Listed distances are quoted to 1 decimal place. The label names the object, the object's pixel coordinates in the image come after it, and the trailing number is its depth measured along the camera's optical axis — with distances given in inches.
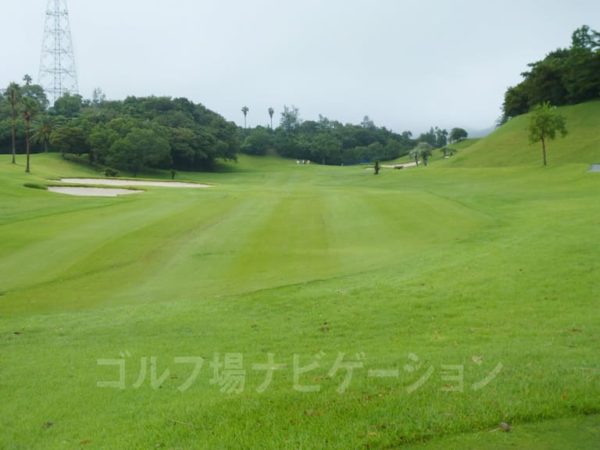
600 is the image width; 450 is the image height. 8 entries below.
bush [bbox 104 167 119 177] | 3003.2
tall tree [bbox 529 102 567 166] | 2134.6
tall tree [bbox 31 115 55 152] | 3542.8
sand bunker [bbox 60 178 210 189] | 2137.8
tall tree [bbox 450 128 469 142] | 5502.0
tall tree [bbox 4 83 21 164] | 2807.6
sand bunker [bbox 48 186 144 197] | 1646.2
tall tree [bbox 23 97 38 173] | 2778.1
